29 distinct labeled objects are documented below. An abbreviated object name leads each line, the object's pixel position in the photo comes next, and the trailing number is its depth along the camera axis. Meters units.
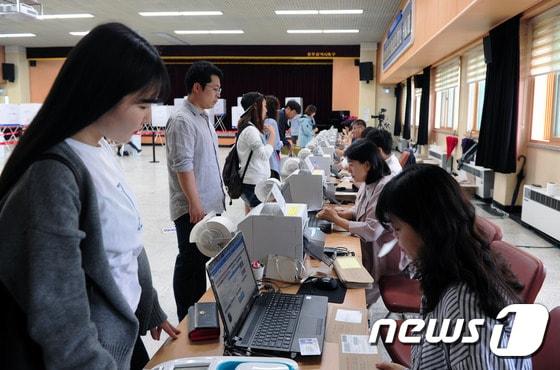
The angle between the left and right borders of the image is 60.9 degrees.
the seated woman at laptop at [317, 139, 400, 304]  2.55
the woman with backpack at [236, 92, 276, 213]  3.69
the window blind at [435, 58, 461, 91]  8.89
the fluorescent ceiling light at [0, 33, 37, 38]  13.23
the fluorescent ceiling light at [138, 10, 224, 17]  10.16
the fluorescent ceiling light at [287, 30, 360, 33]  12.30
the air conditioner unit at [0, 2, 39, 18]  7.75
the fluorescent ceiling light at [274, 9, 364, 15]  9.82
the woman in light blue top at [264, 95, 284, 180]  4.85
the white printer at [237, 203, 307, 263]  1.88
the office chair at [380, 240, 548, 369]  1.55
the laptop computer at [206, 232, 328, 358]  1.31
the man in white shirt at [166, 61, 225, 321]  2.32
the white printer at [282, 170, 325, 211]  3.06
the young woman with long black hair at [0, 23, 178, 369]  0.84
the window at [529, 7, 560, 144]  5.05
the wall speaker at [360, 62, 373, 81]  14.09
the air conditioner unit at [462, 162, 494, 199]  6.61
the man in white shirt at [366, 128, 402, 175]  3.78
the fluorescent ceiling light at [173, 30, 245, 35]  12.56
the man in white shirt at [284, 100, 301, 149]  7.52
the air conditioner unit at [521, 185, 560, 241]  4.59
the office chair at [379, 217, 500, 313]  2.28
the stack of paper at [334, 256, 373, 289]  1.84
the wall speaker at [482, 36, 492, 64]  5.91
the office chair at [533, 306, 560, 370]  1.34
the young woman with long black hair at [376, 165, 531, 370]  1.09
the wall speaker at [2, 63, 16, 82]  15.34
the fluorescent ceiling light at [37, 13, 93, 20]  10.54
